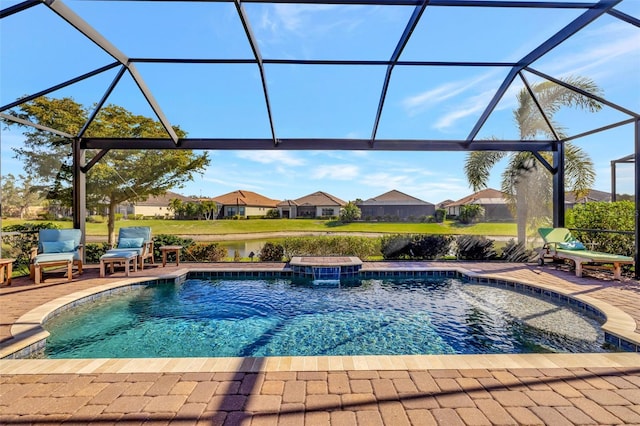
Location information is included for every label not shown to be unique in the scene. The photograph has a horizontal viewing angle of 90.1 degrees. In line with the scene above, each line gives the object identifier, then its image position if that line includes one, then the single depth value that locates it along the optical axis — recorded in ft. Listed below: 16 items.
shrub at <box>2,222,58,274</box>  29.55
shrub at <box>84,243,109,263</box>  33.09
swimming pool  14.19
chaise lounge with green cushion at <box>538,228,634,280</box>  24.38
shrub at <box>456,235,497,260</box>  36.06
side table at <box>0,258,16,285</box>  21.91
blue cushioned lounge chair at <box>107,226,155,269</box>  28.89
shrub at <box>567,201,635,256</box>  29.37
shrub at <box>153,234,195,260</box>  33.95
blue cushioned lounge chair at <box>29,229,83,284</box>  23.36
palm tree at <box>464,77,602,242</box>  41.34
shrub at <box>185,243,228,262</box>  35.12
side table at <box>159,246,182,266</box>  30.15
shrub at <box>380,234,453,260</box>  36.76
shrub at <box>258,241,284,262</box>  36.04
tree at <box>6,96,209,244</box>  36.37
